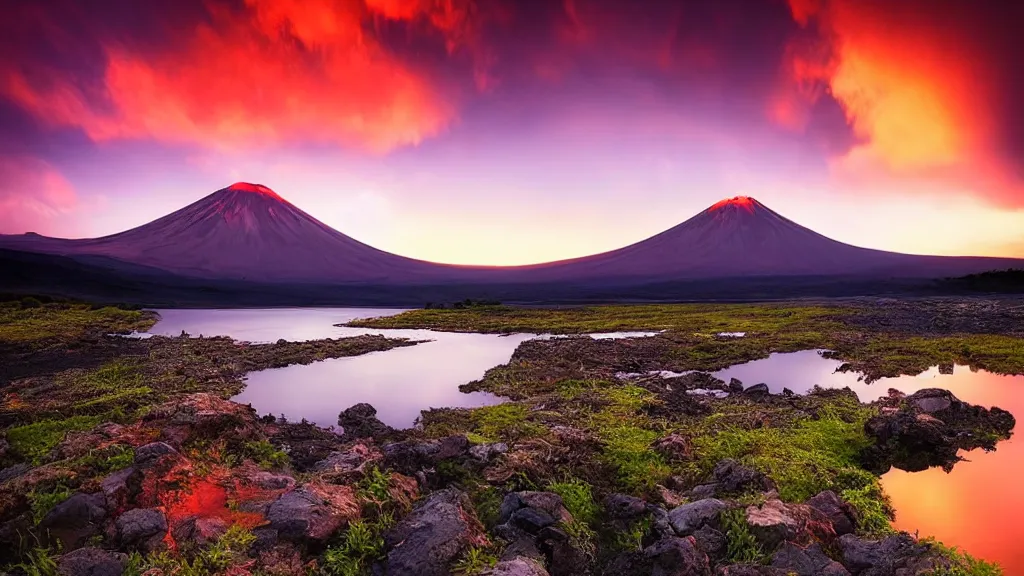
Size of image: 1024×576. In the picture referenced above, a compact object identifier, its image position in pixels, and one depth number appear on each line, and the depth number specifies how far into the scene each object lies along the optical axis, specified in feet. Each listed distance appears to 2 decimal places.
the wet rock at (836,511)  21.72
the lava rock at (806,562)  17.75
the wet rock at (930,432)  31.27
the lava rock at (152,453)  20.80
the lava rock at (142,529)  17.67
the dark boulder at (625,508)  21.68
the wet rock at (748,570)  17.11
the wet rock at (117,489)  19.27
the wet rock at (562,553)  18.81
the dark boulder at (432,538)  17.72
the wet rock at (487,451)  26.13
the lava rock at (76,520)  17.94
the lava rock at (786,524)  19.42
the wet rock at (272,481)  22.52
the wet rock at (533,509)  20.04
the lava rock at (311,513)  18.67
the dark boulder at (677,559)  17.65
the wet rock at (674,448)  28.07
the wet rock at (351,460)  23.65
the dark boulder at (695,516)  20.29
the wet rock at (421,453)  25.07
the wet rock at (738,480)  23.68
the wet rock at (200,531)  17.99
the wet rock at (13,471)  23.48
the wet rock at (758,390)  46.84
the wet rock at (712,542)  19.11
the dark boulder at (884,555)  18.22
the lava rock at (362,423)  37.58
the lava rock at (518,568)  16.53
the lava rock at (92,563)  16.26
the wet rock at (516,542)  18.45
